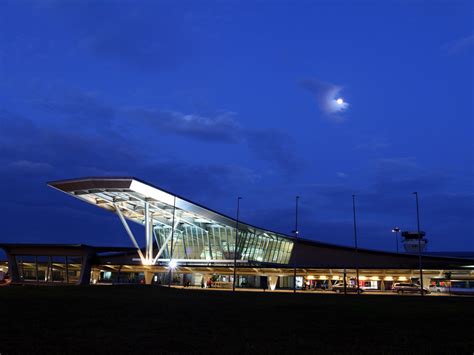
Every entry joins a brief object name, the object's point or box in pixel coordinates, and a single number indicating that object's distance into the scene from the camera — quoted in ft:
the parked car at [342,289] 174.89
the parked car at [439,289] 179.01
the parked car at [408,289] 166.67
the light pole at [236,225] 210.18
